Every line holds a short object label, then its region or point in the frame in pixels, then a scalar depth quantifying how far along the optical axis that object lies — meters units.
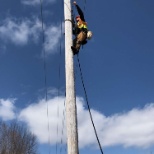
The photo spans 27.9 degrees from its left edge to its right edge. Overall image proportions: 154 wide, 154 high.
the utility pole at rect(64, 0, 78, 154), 5.10
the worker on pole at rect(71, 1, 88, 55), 6.49
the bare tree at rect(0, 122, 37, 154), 40.41
